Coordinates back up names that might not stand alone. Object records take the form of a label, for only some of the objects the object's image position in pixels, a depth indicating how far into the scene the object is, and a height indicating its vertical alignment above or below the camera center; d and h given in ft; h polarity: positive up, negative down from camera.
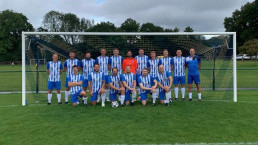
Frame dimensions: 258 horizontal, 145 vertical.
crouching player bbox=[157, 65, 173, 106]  23.52 -1.42
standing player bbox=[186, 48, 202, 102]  26.04 +0.32
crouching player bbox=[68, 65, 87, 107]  24.09 -1.55
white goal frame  25.30 +4.40
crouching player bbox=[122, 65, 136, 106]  23.99 -1.22
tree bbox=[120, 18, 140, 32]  166.13 +37.22
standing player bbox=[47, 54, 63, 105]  25.53 -0.46
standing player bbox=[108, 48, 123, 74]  26.37 +1.19
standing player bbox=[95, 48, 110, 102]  26.20 +1.07
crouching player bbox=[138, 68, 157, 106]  23.76 -1.46
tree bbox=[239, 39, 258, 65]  108.85 +11.70
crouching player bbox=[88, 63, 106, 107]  23.84 -1.32
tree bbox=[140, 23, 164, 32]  181.68 +37.38
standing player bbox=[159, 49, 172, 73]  26.89 +1.08
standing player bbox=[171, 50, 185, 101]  26.71 +0.34
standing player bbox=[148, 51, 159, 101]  26.58 +0.71
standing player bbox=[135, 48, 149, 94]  26.76 +1.08
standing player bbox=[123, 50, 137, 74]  25.85 +0.93
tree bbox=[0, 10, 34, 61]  199.52 +38.97
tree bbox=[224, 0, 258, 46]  162.61 +37.33
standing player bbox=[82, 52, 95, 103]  26.45 +0.60
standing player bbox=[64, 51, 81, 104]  26.12 +0.73
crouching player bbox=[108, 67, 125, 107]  23.52 -1.63
